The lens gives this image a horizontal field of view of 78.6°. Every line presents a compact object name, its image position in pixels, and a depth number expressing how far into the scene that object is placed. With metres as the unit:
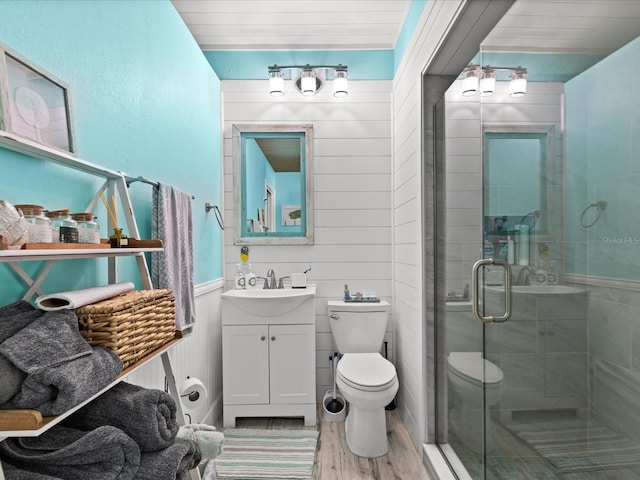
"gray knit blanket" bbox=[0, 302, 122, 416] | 0.75
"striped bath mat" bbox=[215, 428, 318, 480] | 2.01
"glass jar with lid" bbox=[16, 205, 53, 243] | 0.84
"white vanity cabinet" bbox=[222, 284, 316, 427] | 2.51
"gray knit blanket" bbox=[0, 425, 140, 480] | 0.84
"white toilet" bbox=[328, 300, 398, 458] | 2.10
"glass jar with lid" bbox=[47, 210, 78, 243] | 0.93
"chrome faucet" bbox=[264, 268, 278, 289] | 2.82
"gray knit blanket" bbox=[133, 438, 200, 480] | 1.00
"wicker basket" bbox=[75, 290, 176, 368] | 0.98
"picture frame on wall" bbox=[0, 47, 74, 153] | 0.92
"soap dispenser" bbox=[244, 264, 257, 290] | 2.80
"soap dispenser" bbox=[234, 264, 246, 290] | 2.80
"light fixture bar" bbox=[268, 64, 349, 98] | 2.78
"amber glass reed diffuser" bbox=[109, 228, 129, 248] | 1.18
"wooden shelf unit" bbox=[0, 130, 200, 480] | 0.72
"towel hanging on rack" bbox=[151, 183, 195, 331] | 1.58
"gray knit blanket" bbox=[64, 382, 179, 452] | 1.03
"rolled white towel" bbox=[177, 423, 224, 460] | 1.33
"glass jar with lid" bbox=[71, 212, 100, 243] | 1.02
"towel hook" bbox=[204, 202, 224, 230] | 2.52
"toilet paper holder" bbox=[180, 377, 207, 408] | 1.78
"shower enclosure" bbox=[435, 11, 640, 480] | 0.92
